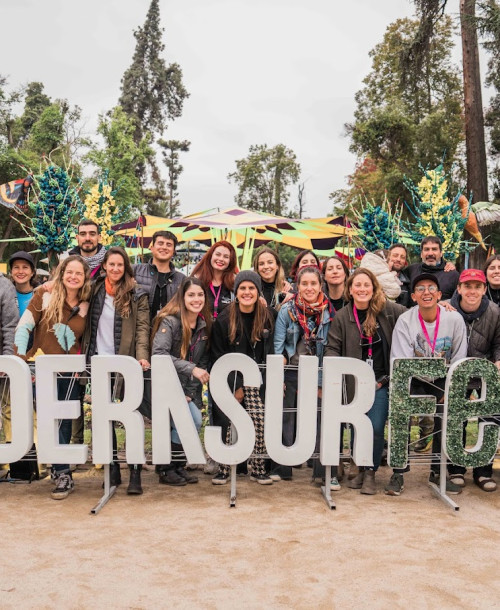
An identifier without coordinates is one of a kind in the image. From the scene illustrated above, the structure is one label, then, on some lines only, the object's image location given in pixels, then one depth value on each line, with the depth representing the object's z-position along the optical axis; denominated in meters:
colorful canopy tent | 12.77
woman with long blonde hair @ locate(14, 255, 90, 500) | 4.44
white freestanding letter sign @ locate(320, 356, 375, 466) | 4.30
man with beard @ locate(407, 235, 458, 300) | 5.75
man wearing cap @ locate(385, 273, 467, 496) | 4.49
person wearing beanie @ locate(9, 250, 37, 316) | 5.19
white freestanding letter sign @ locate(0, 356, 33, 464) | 4.18
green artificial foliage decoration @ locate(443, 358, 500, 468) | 4.29
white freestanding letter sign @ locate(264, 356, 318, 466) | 4.26
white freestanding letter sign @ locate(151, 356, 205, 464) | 4.22
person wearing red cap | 4.62
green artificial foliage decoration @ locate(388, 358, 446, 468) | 4.27
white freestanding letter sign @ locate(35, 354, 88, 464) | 4.17
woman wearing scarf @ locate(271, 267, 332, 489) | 4.69
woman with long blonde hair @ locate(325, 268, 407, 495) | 4.54
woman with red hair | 5.09
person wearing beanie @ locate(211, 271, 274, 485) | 4.59
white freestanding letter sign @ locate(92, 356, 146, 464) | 4.20
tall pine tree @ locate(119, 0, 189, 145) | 38.06
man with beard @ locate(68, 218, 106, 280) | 5.45
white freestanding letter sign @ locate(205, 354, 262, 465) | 4.27
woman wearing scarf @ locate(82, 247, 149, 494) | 4.52
